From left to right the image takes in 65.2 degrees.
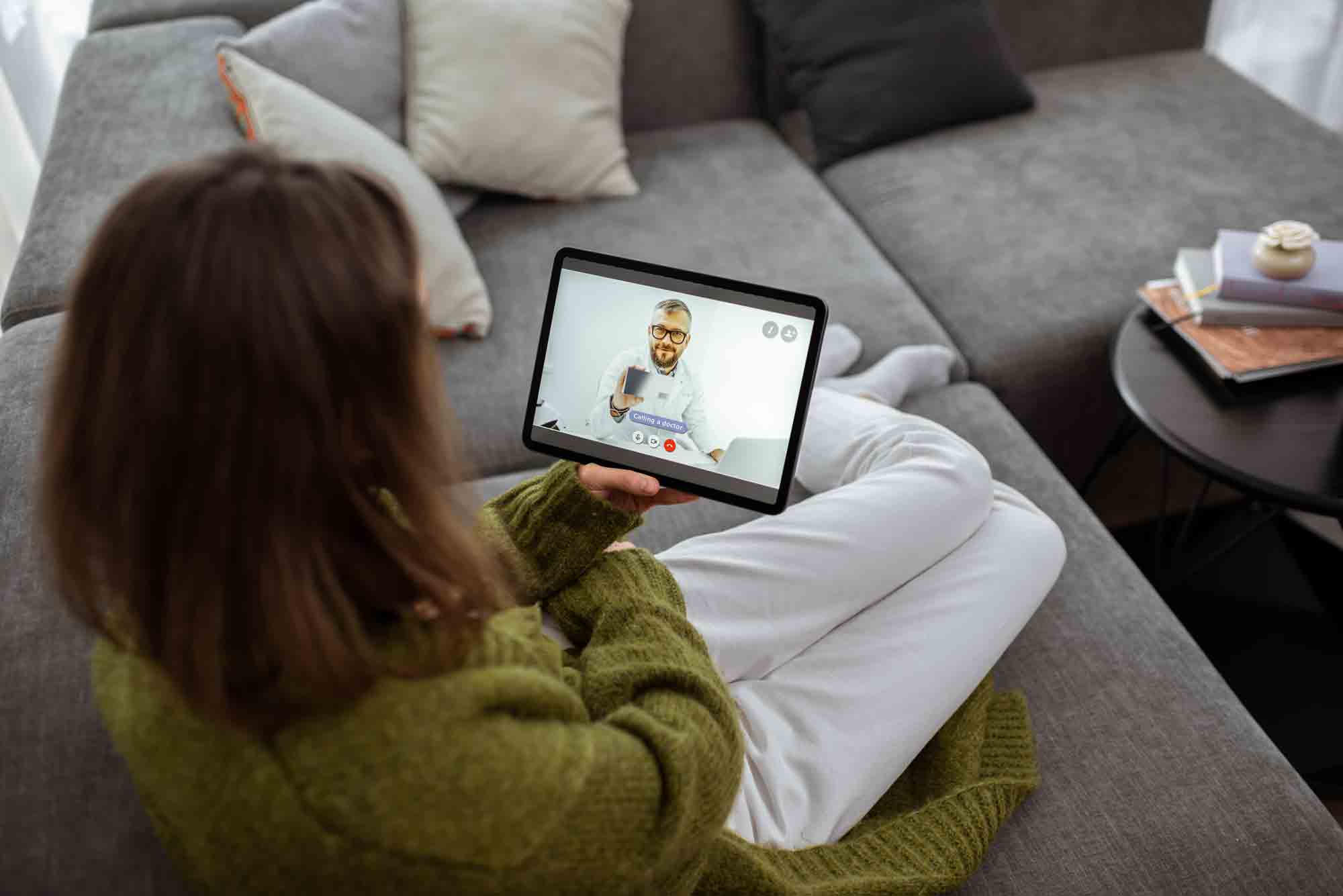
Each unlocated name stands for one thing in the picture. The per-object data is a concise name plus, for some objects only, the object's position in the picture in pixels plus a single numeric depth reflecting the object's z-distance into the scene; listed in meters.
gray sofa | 0.99
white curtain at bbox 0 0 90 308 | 2.01
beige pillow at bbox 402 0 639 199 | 1.81
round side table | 1.29
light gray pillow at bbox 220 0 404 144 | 1.67
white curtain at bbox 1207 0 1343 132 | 2.83
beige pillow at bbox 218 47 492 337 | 1.54
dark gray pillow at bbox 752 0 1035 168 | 2.05
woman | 0.59
